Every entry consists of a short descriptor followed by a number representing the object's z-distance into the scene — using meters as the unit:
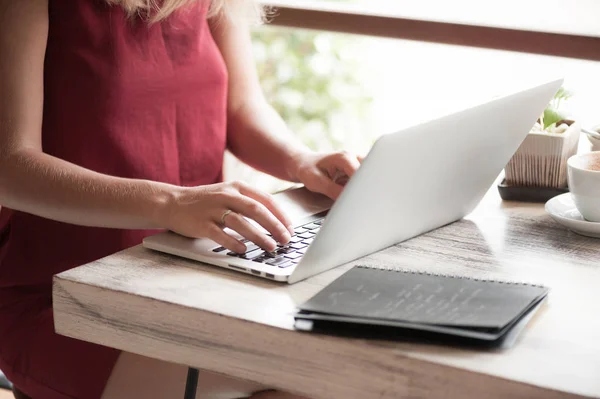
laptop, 1.79
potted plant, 2.20
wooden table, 1.59
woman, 2.02
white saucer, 2.03
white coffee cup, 2.01
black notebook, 1.64
